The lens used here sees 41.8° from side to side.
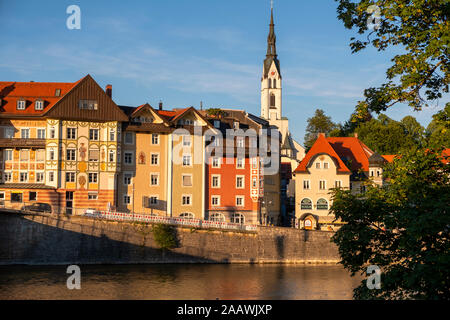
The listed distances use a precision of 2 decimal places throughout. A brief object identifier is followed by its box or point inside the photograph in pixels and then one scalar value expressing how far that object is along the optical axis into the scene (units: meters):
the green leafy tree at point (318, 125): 118.31
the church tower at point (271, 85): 140.00
